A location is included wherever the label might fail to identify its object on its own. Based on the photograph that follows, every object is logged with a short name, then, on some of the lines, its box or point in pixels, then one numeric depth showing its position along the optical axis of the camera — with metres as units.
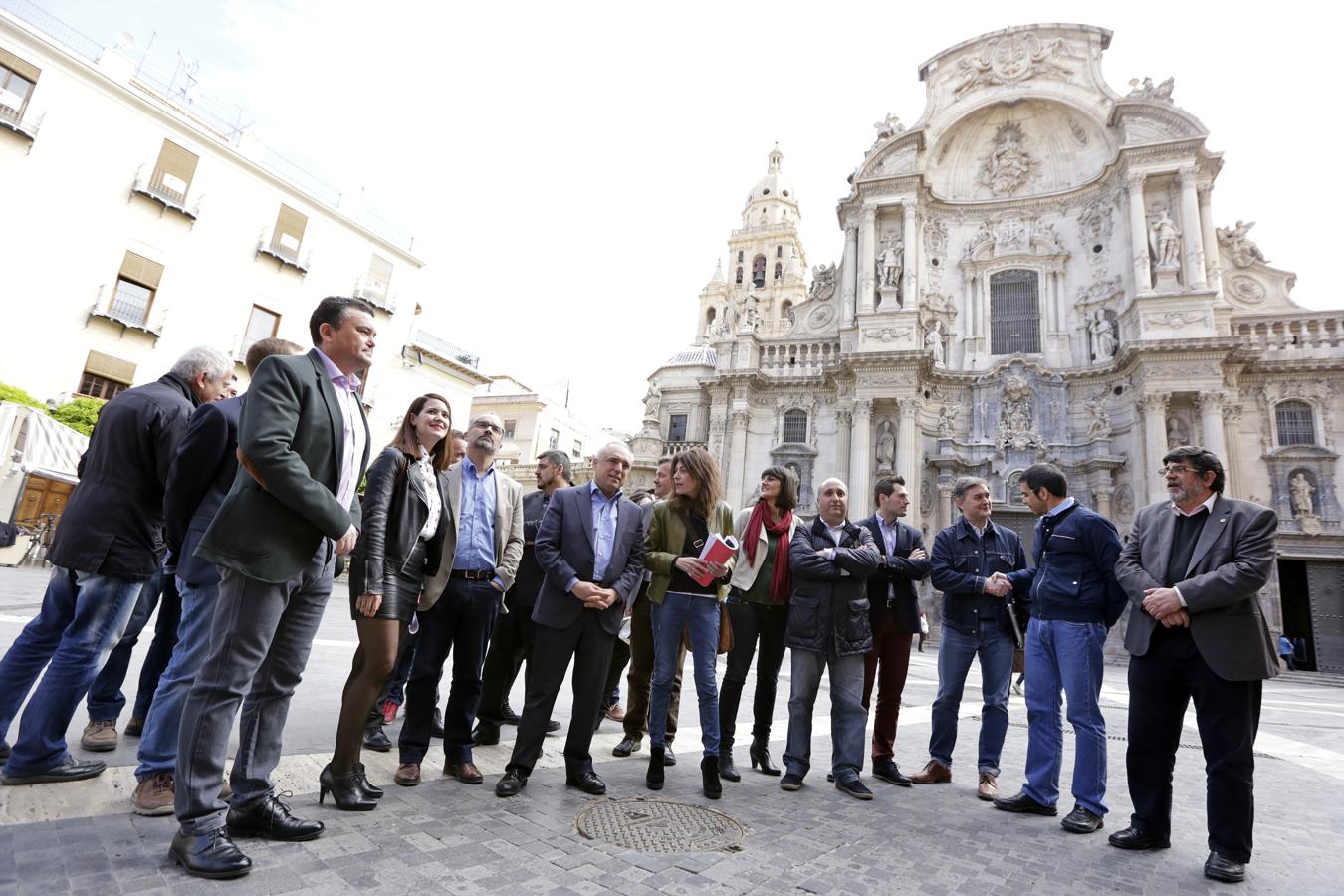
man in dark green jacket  2.46
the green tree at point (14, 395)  14.28
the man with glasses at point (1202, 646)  3.23
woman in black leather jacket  3.14
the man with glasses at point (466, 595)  3.70
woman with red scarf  4.64
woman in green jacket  3.99
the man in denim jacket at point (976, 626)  4.54
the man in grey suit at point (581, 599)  3.74
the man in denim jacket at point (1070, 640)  3.93
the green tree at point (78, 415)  15.39
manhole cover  3.00
